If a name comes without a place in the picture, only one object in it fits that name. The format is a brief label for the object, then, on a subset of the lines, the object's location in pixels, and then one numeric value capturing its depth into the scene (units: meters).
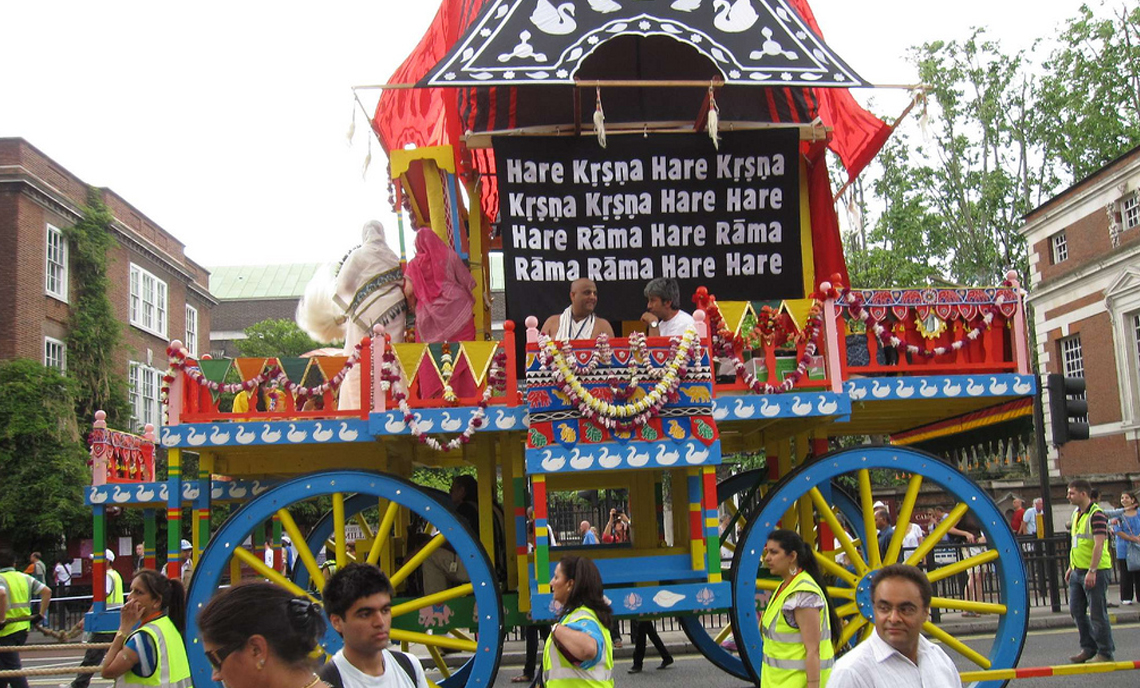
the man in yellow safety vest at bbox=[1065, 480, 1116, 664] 10.13
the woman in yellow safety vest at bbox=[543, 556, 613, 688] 4.91
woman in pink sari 8.86
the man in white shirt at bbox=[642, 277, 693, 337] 8.01
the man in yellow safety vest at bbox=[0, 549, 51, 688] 9.38
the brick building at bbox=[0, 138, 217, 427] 27.05
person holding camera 17.08
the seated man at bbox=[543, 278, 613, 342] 8.29
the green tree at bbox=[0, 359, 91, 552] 25.25
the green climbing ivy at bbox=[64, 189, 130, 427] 29.03
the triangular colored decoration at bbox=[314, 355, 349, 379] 7.98
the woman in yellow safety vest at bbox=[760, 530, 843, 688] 5.38
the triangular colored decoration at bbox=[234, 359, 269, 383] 7.99
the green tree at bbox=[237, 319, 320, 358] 41.22
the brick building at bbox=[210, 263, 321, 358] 52.31
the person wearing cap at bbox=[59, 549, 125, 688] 9.27
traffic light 10.62
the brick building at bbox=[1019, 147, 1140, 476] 29.72
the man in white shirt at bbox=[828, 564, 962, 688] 3.53
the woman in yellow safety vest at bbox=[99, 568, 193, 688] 5.13
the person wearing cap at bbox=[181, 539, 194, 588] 17.84
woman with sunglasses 2.68
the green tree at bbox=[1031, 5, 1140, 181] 33.94
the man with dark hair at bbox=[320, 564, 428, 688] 3.54
